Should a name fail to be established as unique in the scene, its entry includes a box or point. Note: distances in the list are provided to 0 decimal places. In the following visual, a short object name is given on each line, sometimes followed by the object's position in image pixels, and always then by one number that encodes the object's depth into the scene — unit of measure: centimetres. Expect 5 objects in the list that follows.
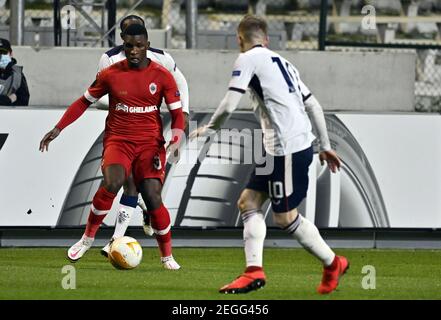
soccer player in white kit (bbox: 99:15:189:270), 1284
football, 1225
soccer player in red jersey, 1243
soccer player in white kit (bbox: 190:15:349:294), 1012
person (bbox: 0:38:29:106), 1698
